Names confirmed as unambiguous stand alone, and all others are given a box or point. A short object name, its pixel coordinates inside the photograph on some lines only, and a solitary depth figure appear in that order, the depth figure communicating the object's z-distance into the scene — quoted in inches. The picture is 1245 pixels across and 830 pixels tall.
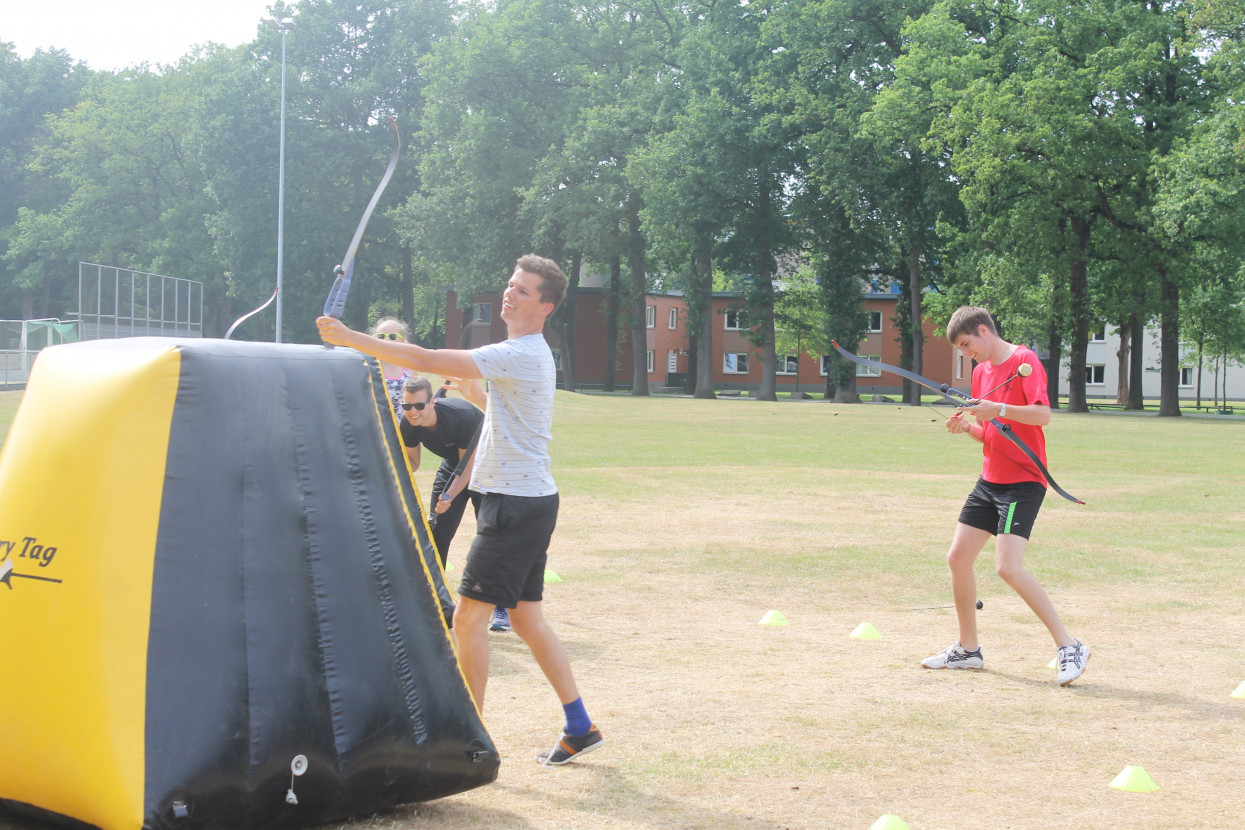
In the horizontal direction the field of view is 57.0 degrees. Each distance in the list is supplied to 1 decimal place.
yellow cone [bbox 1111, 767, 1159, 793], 176.1
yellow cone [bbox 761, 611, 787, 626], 298.7
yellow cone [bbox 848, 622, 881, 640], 284.2
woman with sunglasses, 280.7
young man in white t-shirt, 177.8
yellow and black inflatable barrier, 141.2
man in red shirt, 243.3
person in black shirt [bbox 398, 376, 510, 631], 266.5
